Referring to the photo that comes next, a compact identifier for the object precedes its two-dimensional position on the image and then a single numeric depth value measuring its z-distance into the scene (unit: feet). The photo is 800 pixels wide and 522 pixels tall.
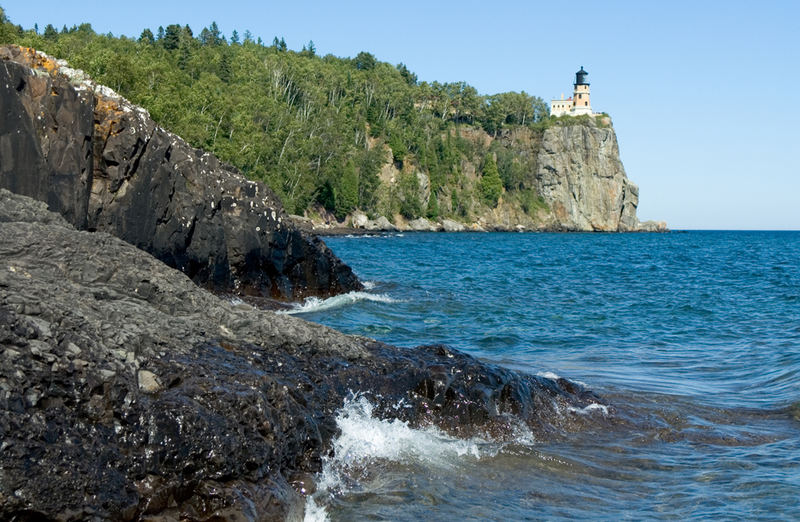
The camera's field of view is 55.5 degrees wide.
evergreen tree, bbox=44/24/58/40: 338.99
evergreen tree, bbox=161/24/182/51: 380.37
